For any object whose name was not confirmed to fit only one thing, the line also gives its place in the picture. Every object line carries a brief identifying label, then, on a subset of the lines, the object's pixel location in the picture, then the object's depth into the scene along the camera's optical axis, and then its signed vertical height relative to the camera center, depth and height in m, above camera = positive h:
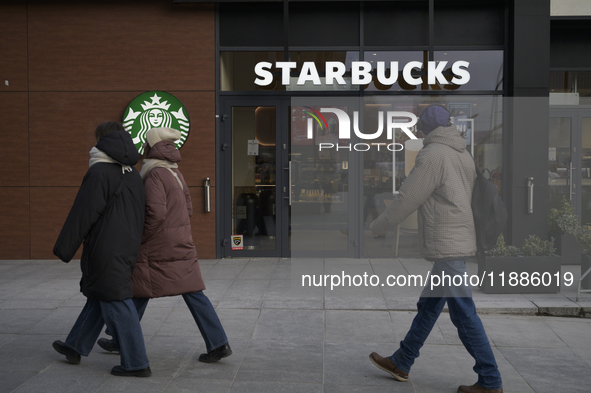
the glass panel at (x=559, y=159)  9.38 +0.31
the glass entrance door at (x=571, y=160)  9.38 +0.29
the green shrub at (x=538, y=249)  6.70 -0.89
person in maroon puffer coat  4.07 -0.55
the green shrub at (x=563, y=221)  8.52 -0.70
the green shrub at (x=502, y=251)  6.64 -0.91
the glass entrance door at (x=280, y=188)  9.05 -0.19
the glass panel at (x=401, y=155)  9.06 +0.36
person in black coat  3.79 -0.42
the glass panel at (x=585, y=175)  9.41 +0.03
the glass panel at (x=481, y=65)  8.95 +1.83
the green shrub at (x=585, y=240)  6.59 -0.79
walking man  3.59 -0.31
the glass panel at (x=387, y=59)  8.98 +1.95
